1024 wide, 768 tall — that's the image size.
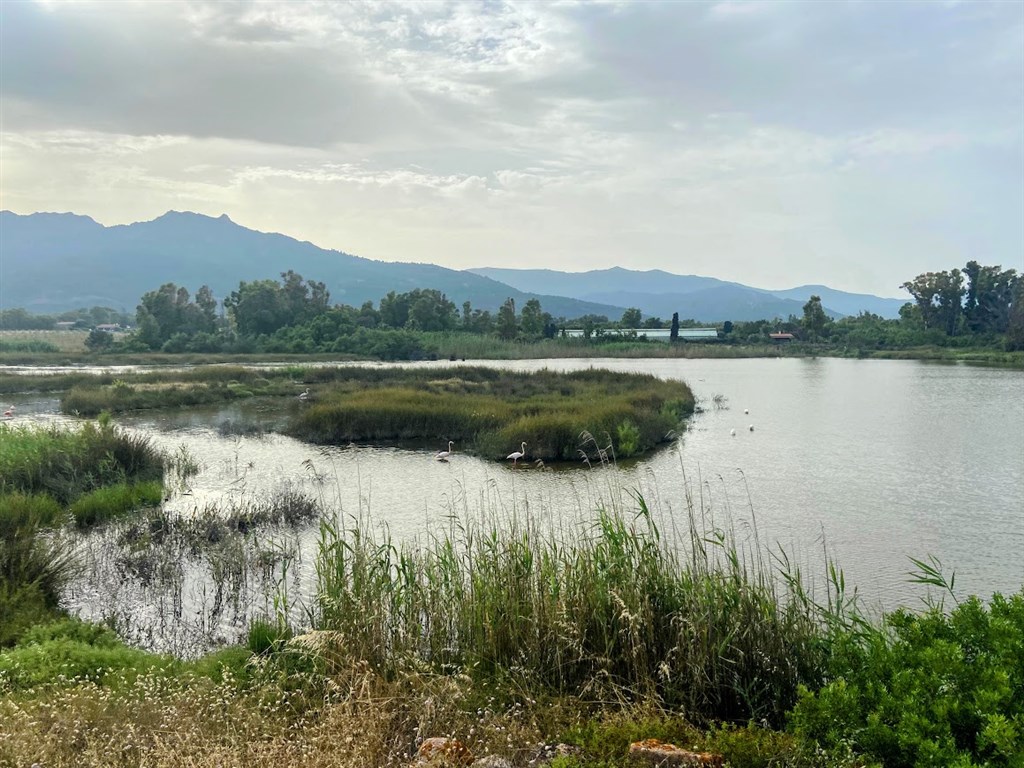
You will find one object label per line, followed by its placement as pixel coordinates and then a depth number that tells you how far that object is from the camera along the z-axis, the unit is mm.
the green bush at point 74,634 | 6278
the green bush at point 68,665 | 5387
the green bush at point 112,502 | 12273
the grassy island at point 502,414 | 20438
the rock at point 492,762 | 4021
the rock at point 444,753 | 4012
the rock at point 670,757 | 3752
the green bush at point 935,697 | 3469
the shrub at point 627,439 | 20141
